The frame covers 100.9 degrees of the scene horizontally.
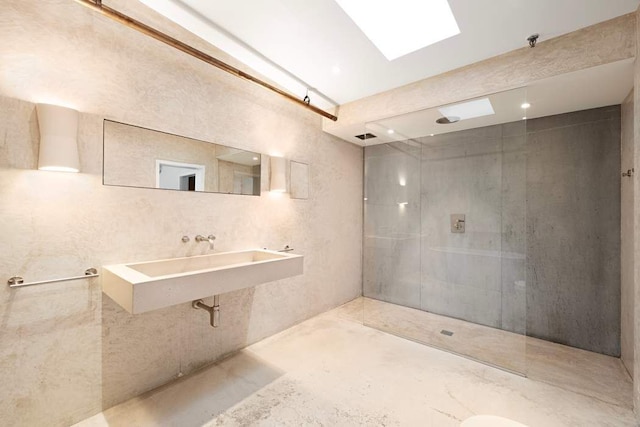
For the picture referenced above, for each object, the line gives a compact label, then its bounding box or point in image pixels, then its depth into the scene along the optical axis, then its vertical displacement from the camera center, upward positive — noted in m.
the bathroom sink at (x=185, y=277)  1.38 -0.41
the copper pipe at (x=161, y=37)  1.47 +1.14
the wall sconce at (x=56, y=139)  1.43 +0.39
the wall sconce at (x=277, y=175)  2.70 +0.40
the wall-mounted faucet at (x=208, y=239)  2.17 -0.22
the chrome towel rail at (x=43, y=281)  1.40 -0.39
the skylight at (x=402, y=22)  1.83 +1.45
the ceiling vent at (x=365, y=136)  3.47 +1.06
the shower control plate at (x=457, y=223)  3.09 -0.08
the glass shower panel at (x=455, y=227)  2.67 -0.13
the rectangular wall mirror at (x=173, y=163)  1.75 +0.39
